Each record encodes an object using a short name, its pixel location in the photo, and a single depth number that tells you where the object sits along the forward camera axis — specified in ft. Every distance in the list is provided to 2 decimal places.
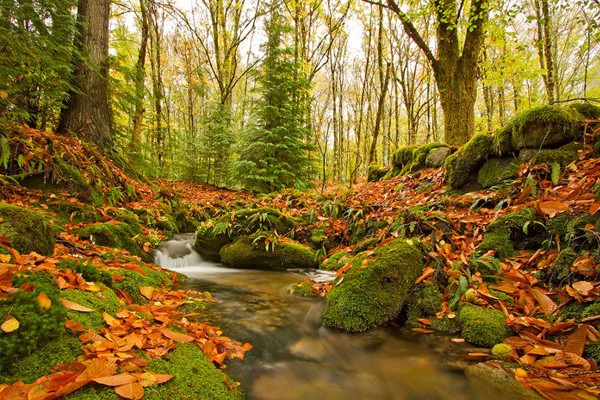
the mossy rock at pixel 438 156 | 23.09
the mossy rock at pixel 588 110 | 15.93
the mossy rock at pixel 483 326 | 8.31
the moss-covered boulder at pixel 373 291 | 10.12
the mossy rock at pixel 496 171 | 16.20
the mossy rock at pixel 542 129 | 15.19
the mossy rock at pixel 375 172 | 33.99
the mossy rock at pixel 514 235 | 11.43
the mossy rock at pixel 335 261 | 16.44
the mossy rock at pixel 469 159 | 18.07
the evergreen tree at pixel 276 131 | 34.24
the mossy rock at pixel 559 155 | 14.39
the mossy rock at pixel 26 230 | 8.75
